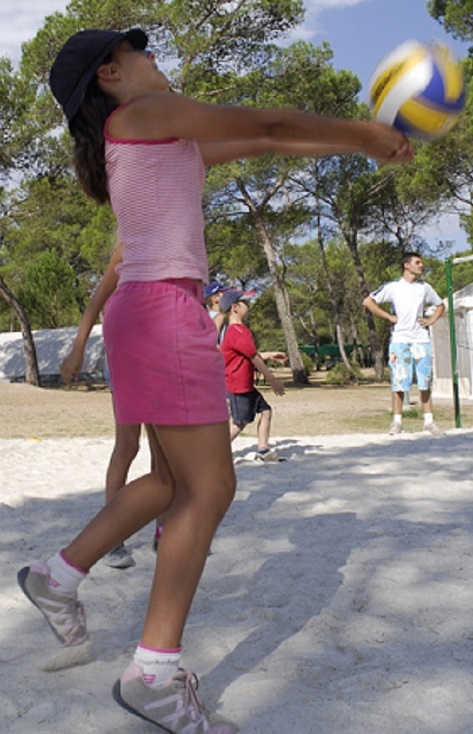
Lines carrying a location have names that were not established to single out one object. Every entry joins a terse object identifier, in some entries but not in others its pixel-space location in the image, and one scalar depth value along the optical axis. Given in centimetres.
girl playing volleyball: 202
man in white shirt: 870
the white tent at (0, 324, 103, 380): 3478
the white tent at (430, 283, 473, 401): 1689
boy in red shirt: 679
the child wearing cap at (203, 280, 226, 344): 685
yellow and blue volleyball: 256
